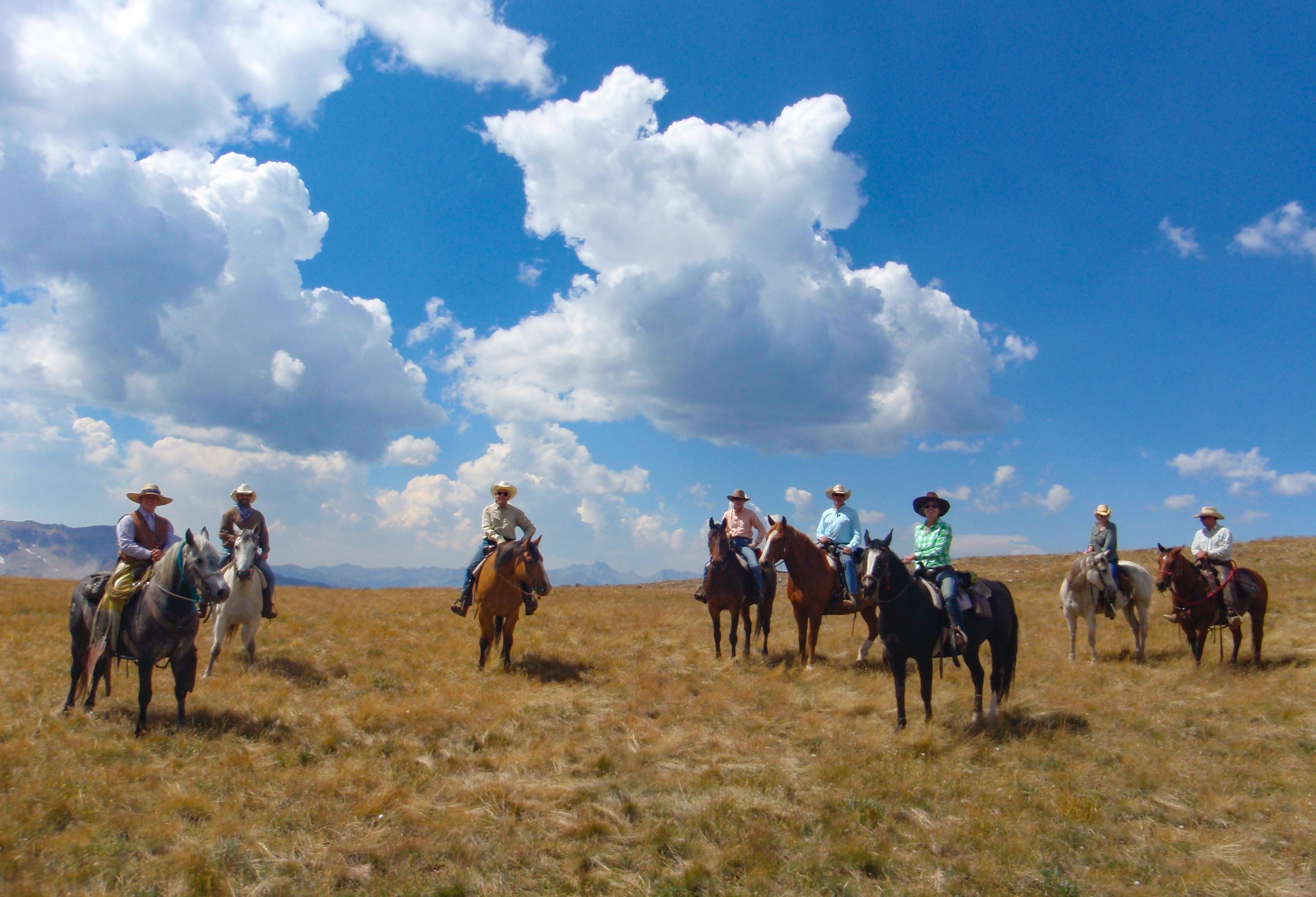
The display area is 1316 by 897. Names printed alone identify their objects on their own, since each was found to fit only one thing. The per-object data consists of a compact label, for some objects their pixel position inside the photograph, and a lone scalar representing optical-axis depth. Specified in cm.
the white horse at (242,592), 1117
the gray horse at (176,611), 809
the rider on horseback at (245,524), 1175
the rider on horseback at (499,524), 1305
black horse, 853
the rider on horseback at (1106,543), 1359
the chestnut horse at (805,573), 1215
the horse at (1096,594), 1343
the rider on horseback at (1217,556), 1238
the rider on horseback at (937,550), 909
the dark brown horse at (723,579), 1269
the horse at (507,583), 1183
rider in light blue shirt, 1283
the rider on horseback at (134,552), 845
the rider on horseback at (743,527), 1374
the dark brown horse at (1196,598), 1245
